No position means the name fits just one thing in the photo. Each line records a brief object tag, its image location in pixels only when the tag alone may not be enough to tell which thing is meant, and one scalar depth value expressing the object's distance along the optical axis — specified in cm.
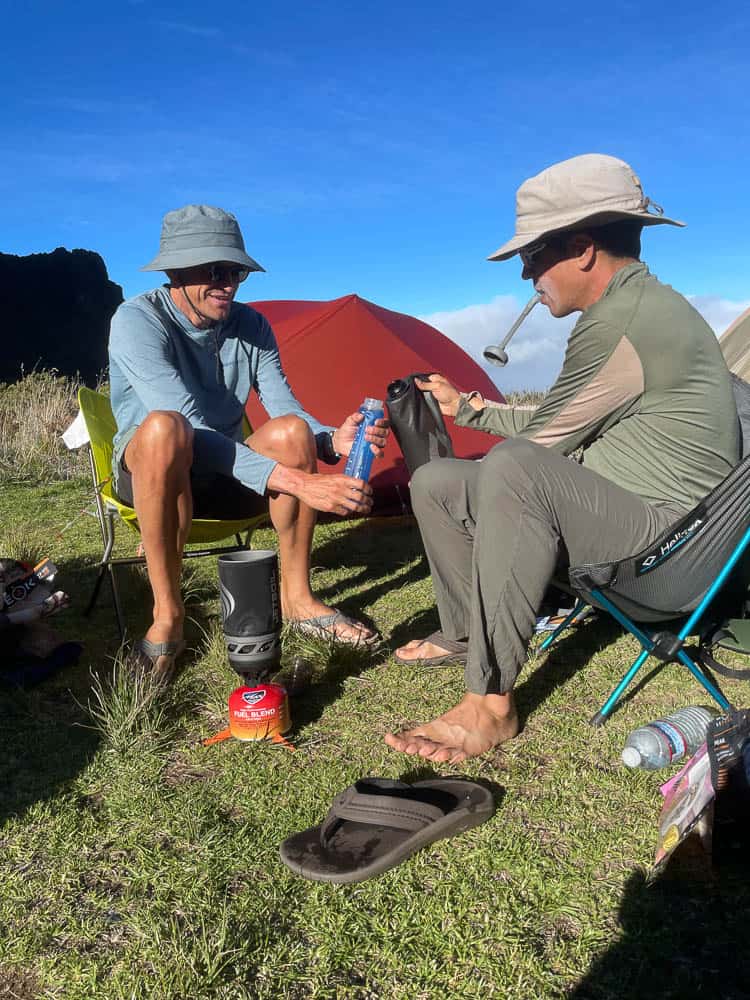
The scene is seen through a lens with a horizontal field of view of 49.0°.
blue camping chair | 210
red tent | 484
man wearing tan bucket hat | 212
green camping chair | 323
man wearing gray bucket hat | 272
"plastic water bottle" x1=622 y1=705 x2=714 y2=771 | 211
